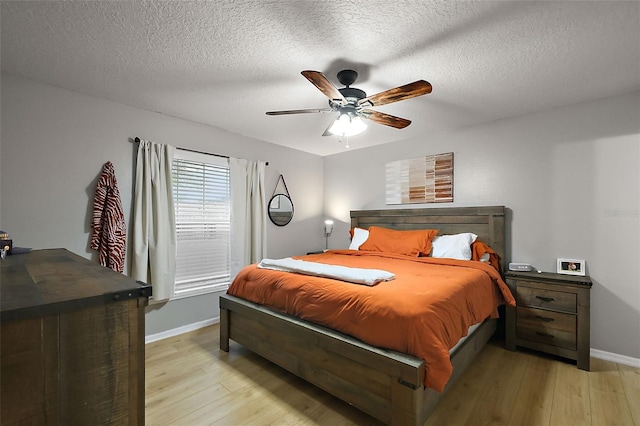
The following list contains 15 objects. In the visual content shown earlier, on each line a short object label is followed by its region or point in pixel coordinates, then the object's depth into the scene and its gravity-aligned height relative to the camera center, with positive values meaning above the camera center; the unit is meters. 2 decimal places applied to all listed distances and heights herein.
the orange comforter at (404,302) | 1.58 -0.62
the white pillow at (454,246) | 3.13 -0.38
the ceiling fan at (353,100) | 1.90 +0.82
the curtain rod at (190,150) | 2.95 +0.71
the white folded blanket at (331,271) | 2.06 -0.46
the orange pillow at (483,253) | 3.09 -0.44
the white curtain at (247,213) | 3.73 -0.02
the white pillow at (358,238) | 4.01 -0.36
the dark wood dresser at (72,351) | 0.63 -0.34
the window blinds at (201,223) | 3.29 -0.14
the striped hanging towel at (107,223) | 2.65 -0.11
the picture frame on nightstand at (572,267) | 2.74 -0.52
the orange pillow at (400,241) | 3.39 -0.36
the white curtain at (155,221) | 2.92 -0.11
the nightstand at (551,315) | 2.47 -0.93
